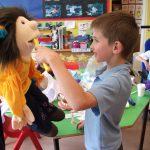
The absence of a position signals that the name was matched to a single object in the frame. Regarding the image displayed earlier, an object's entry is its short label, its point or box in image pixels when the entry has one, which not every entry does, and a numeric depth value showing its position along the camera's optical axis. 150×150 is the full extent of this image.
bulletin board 3.11
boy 0.76
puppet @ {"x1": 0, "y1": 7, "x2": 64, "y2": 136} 0.89
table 1.17
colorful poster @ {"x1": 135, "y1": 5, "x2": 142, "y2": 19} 3.98
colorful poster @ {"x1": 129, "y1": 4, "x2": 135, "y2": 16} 4.02
